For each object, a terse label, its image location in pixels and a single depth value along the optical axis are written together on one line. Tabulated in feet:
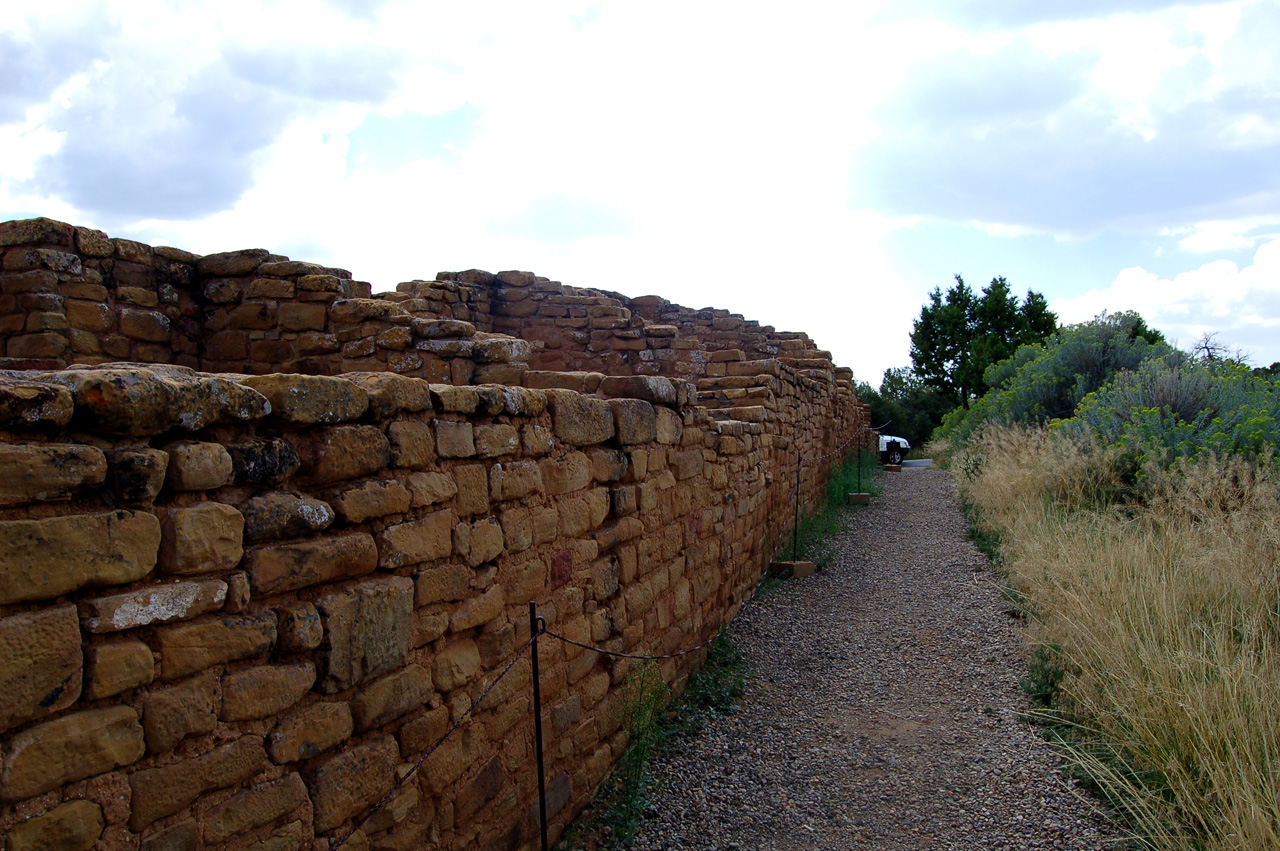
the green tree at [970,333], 113.91
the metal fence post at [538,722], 10.46
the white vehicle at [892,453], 67.21
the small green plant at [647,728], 11.75
